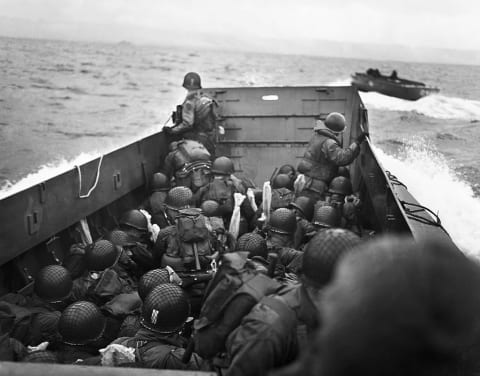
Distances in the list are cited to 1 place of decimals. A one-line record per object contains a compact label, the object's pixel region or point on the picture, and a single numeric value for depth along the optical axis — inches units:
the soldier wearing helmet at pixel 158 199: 235.1
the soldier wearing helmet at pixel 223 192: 243.6
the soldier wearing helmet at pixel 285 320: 81.4
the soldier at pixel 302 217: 211.2
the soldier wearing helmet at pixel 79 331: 142.3
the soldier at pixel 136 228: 216.2
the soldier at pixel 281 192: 247.9
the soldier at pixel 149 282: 153.5
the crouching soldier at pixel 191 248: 170.4
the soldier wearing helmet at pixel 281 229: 207.2
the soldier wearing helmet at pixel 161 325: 128.3
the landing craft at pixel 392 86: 1016.9
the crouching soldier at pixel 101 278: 171.3
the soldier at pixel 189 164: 259.9
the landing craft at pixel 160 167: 165.6
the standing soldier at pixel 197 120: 299.0
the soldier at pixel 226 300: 93.2
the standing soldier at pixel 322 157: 242.4
